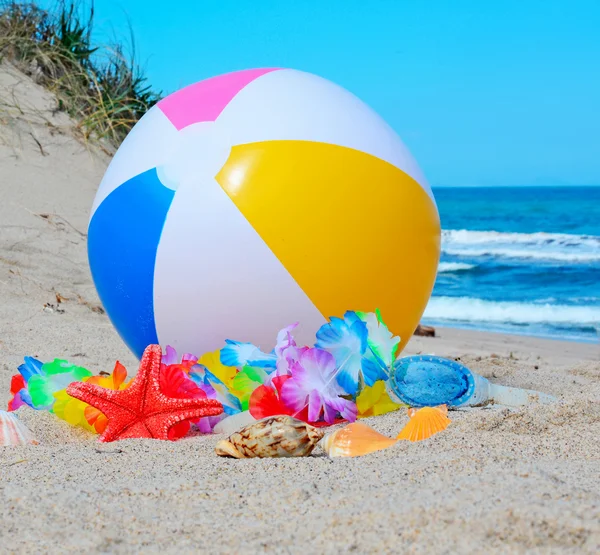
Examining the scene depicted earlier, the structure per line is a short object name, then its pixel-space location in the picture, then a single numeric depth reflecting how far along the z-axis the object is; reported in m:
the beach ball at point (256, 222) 3.03
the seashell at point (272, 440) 2.29
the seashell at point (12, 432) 2.55
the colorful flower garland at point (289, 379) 2.79
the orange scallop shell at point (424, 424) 2.46
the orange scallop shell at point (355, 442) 2.32
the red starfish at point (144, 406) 2.71
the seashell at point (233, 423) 2.84
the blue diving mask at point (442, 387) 3.04
